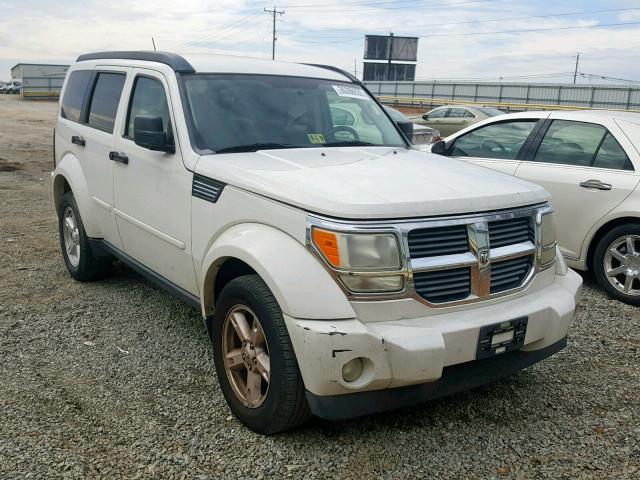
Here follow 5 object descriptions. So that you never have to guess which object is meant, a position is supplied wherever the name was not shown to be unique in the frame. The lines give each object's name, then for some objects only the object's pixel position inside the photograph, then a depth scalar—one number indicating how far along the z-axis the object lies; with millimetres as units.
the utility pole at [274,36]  78438
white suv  2762
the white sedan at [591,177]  5438
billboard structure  73500
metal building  53888
